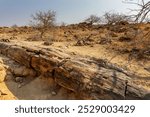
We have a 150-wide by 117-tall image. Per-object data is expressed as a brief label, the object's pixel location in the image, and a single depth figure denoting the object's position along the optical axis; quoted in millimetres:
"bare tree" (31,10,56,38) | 5252
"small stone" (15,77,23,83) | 2764
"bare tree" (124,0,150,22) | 2359
